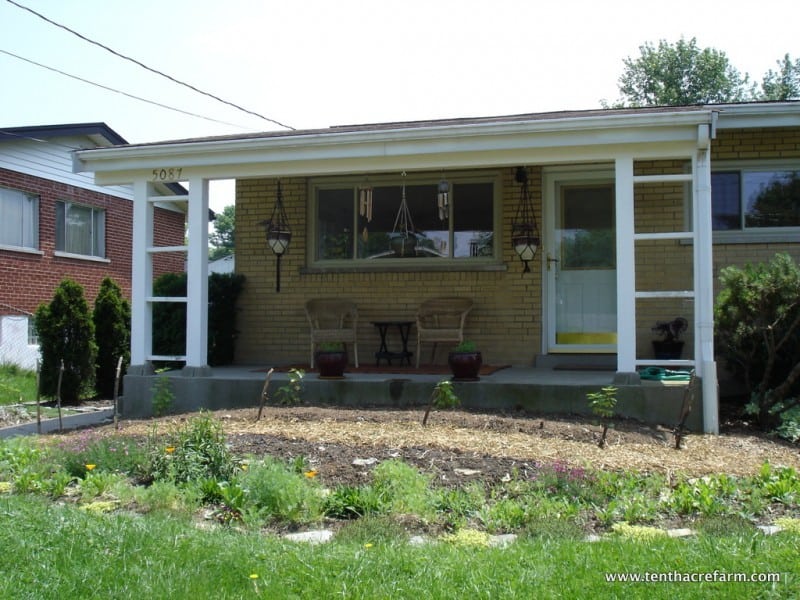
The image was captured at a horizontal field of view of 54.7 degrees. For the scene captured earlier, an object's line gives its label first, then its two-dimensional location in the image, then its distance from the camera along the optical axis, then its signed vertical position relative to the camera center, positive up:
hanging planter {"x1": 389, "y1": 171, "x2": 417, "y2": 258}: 10.59 +1.15
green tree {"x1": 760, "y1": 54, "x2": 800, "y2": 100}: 43.42 +13.53
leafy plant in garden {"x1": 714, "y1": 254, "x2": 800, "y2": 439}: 7.31 -0.12
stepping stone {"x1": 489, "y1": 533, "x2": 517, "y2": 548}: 3.91 -1.14
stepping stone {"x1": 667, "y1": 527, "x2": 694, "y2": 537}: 4.06 -1.12
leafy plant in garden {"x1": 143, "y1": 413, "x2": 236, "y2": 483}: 5.13 -0.94
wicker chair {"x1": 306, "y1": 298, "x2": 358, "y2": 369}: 10.25 +0.07
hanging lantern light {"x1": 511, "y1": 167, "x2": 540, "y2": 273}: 9.62 +1.15
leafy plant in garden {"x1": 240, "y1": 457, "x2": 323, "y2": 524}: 4.39 -1.03
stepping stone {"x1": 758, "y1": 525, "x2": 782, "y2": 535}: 4.04 -1.11
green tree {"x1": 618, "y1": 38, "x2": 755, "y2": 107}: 45.25 +14.46
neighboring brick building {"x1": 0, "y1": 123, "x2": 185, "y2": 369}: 15.92 +2.12
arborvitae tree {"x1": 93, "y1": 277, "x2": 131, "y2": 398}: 11.98 -0.25
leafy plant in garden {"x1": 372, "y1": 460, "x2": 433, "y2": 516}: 4.46 -1.02
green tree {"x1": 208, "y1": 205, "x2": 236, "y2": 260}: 76.75 +9.13
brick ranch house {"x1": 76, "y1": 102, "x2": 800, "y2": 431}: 7.63 +1.28
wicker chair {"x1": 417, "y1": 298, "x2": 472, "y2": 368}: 9.94 +0.08
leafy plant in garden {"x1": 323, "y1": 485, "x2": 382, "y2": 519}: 4.49 -1.08
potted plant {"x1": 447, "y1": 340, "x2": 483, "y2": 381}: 7.98 -0.43
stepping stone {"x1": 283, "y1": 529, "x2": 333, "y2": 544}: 4.05 -1.16
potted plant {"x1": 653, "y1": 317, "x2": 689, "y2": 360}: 9.35 -0.24
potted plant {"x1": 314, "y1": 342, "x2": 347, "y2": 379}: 8.42 -0.44
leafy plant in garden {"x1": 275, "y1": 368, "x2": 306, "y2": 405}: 7.96 -0.74
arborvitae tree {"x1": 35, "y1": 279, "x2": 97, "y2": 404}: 11.30 -0.35
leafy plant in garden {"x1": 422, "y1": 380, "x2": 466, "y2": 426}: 7.19 -0.75
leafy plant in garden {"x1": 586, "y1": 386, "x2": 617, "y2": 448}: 6.69 -0.75
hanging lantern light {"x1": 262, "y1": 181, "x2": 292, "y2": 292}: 10.30 +1.18
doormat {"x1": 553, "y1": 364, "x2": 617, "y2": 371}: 9.55 -0.60
